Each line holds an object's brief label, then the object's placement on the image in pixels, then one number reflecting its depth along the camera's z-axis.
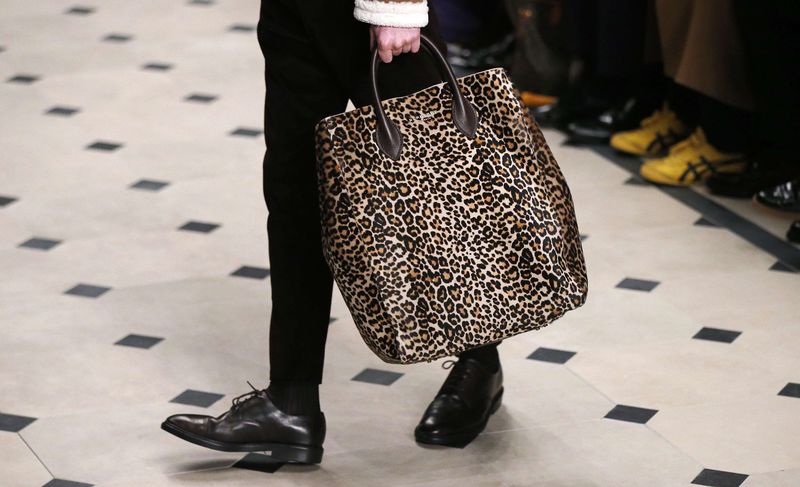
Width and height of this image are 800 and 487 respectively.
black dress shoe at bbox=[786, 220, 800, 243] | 9.25
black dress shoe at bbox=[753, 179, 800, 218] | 9.61
